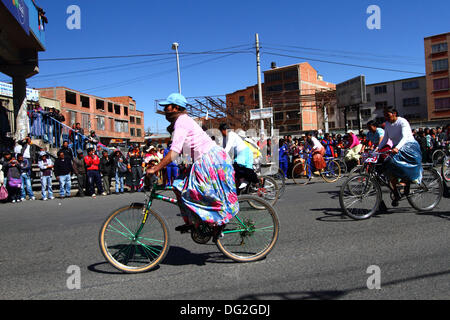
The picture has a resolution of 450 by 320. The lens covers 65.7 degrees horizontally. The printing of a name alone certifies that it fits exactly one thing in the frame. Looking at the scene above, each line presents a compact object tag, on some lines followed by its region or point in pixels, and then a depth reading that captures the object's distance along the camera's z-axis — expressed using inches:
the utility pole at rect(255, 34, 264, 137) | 879.1
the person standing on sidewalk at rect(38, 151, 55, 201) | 499.5
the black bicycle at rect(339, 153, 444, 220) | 238.5
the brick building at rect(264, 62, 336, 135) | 2554.1
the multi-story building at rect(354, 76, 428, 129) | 2346.2
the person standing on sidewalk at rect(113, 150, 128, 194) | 546.6
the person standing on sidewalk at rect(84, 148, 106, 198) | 514.9
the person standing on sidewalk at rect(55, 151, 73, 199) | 506.0
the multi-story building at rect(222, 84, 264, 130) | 1502.2
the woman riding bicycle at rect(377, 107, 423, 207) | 242.5
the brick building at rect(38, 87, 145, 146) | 2171.5
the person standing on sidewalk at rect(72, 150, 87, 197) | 518.0
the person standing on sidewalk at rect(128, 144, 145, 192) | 556.9
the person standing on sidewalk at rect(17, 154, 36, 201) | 492.4
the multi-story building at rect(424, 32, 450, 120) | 2103.8
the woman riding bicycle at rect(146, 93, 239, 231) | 150.4
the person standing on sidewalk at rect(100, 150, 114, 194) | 536.4
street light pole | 1100.5
